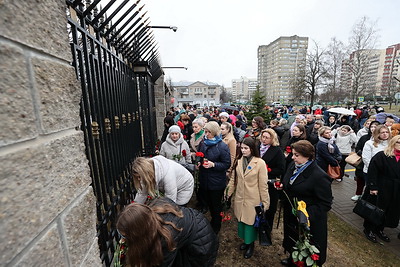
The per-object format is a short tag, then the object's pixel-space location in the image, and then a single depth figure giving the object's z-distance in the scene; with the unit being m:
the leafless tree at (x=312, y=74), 24.61
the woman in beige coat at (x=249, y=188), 3.05
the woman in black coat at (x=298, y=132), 4.69
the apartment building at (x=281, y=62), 88.06
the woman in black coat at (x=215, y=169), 3.48
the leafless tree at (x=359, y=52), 19.64
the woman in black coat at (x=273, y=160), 3.72
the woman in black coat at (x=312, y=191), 2.61
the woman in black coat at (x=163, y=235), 1.49
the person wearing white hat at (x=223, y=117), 6.12
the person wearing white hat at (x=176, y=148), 3.96
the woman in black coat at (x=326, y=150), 4.57
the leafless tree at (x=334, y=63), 23.13
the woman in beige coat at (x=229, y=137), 4.49
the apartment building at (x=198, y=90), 78.62
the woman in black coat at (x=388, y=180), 3.36
